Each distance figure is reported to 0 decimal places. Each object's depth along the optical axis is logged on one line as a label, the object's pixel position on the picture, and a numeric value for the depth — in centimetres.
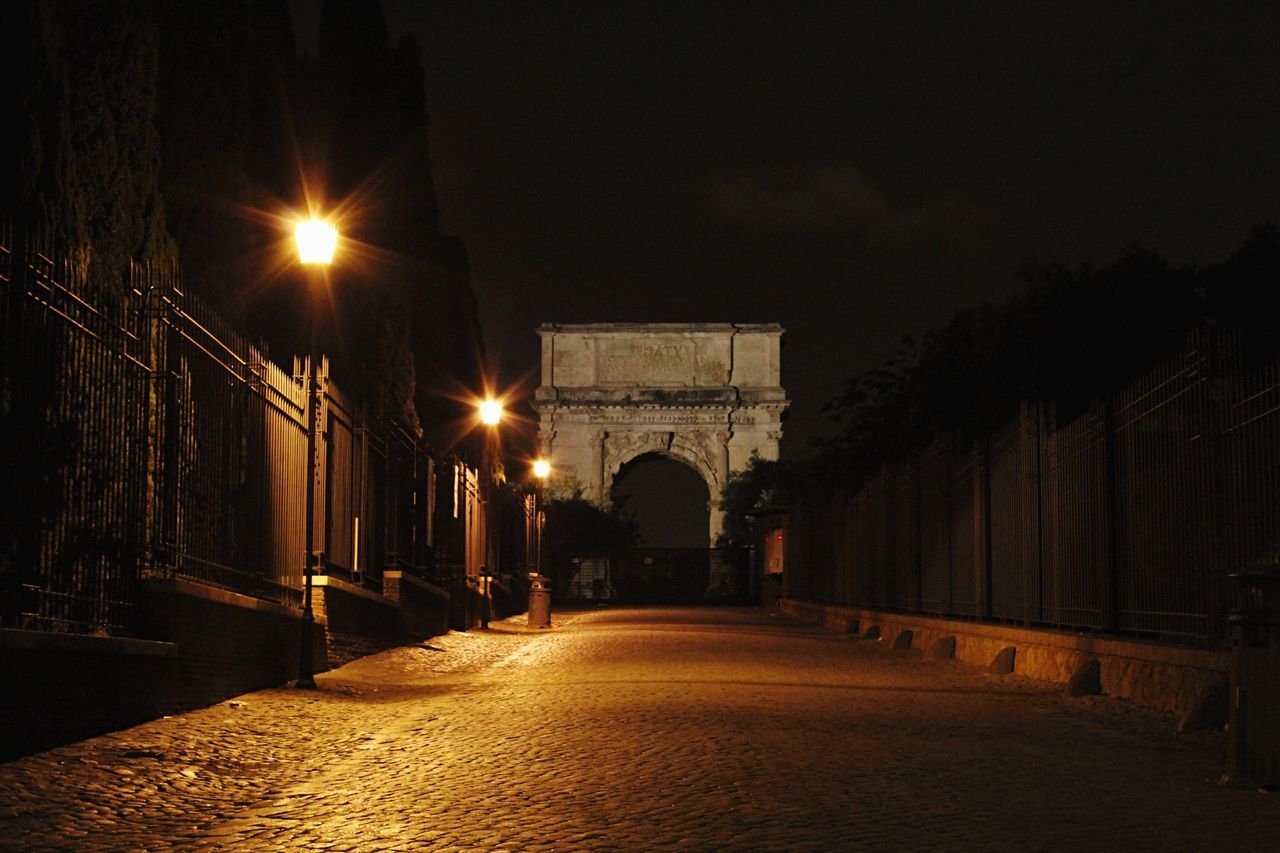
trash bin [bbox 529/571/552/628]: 2811
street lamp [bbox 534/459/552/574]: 4491
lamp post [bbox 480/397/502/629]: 2667
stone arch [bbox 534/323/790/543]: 7400
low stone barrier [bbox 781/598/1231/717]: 964
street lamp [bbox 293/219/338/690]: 1180
